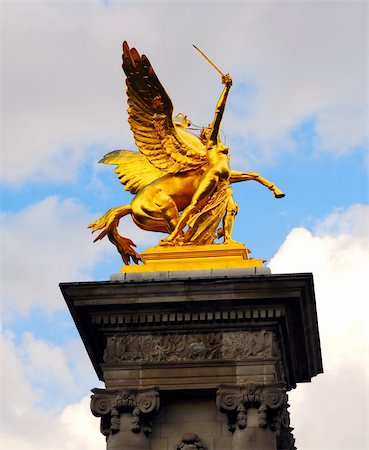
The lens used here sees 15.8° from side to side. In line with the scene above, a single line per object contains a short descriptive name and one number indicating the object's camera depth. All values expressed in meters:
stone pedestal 27.98
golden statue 31.03
